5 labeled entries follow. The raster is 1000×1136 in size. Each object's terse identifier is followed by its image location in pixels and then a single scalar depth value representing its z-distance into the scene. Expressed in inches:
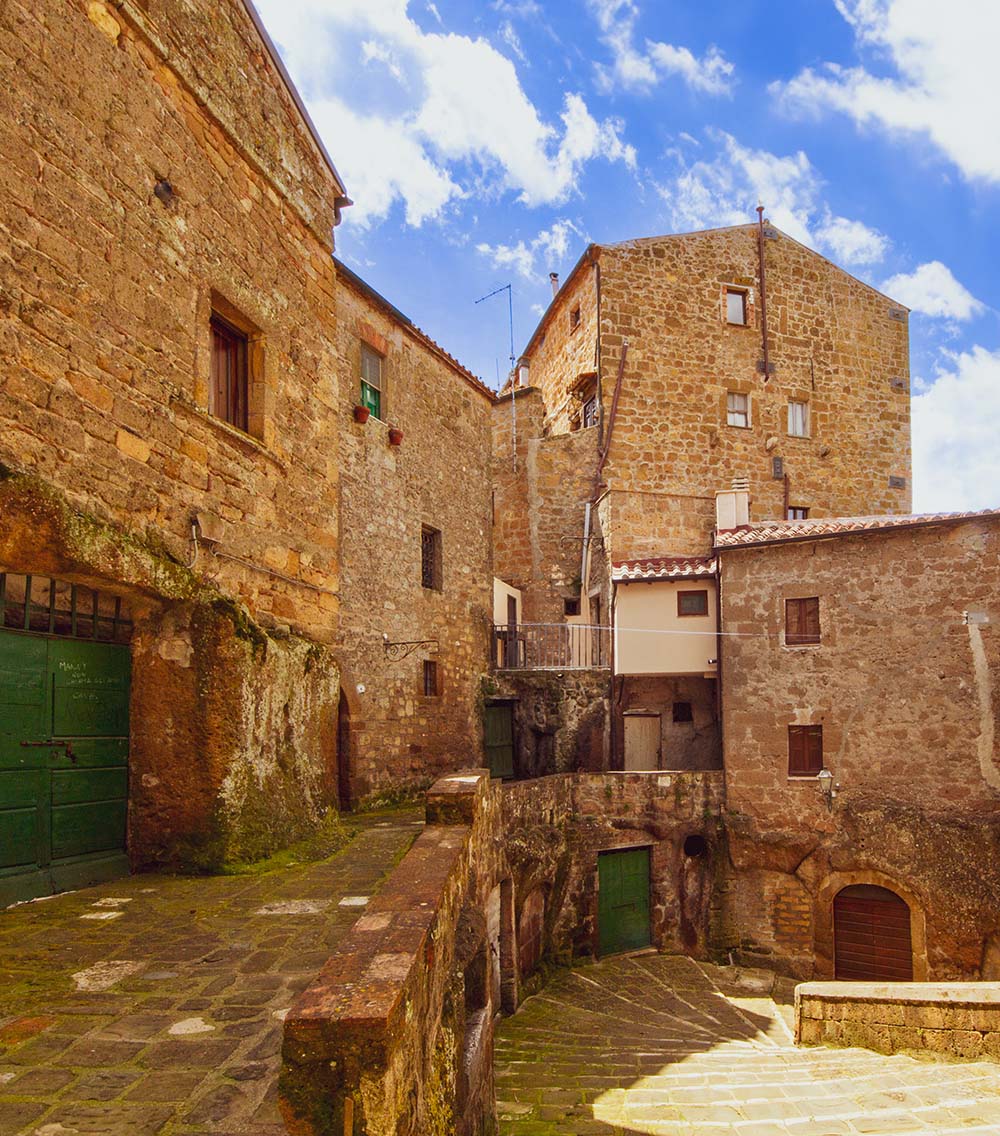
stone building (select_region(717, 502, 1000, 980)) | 591.8
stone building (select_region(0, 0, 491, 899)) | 196.4
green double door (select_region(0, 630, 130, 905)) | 213.0
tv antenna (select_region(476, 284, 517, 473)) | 877.8
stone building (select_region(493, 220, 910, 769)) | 802.8
